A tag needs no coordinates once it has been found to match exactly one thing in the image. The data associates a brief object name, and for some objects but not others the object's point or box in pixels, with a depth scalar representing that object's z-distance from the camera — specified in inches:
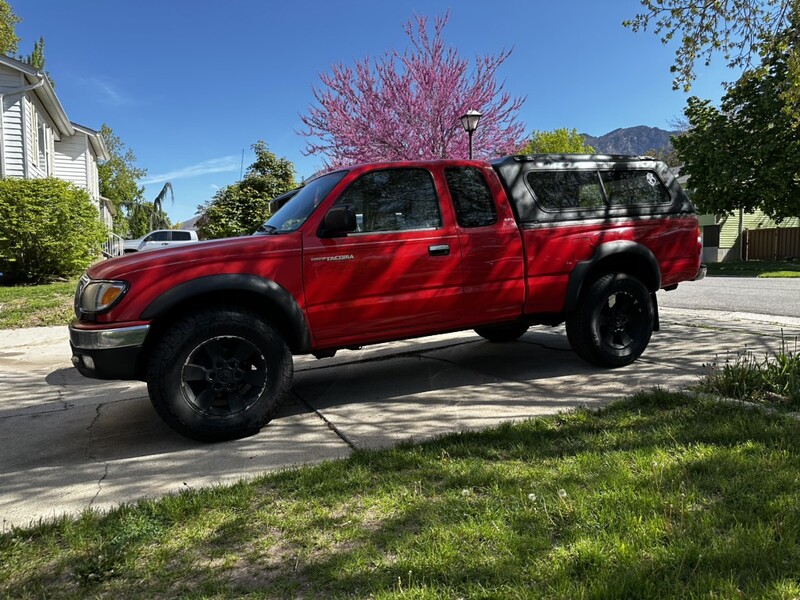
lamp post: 597.6
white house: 672.4
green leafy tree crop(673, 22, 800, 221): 860.6
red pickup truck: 146.7
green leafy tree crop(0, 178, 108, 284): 497.7
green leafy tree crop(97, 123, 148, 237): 1882.4
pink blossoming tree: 863.1
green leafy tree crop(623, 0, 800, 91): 313.3
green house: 1242.0
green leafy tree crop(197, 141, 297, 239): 943.7
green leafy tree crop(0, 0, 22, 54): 1194.0
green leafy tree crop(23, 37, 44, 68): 1534.6
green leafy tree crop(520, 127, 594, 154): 1732.3
